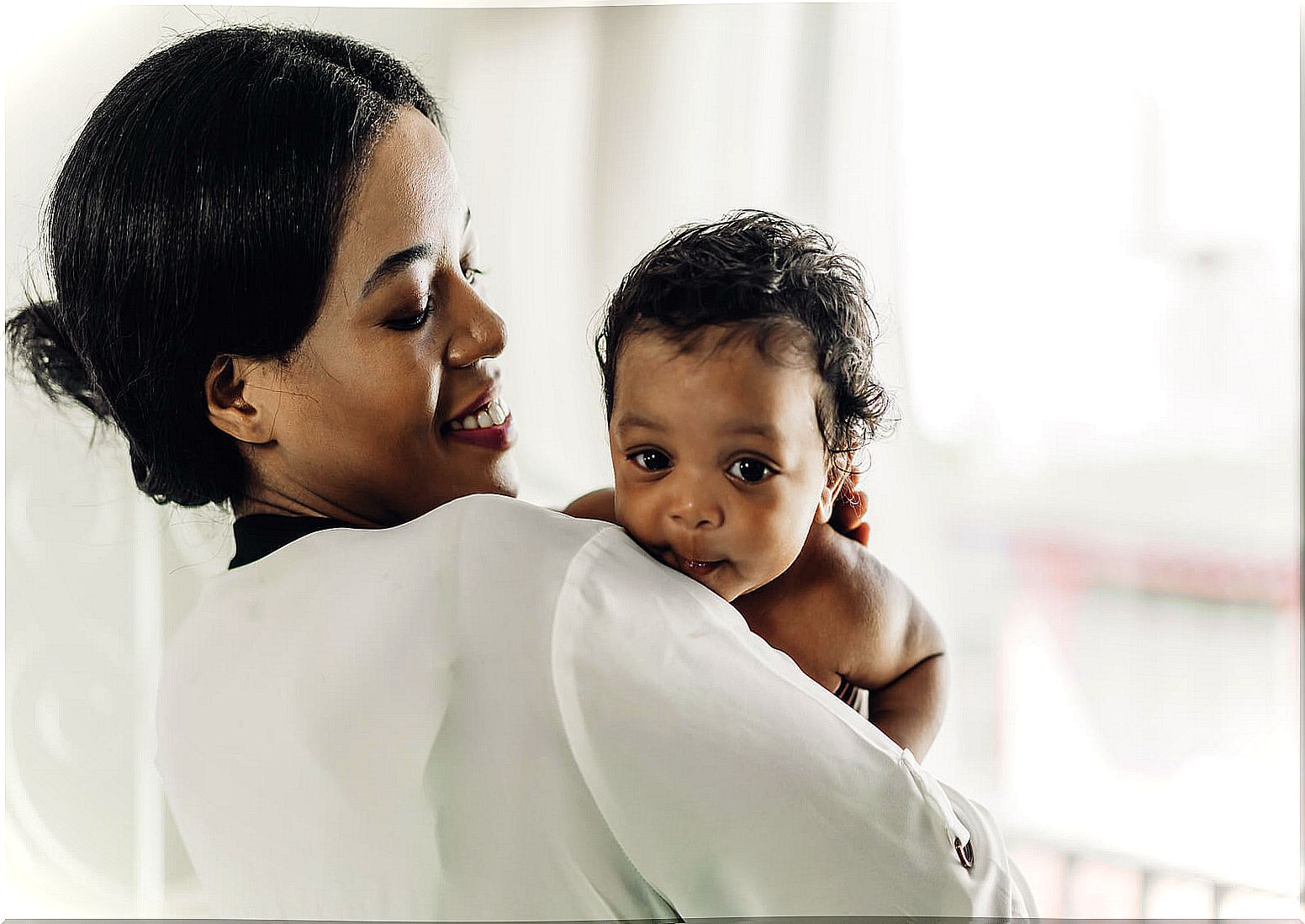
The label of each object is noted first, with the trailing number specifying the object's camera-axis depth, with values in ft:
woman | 1.83
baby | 2.11
